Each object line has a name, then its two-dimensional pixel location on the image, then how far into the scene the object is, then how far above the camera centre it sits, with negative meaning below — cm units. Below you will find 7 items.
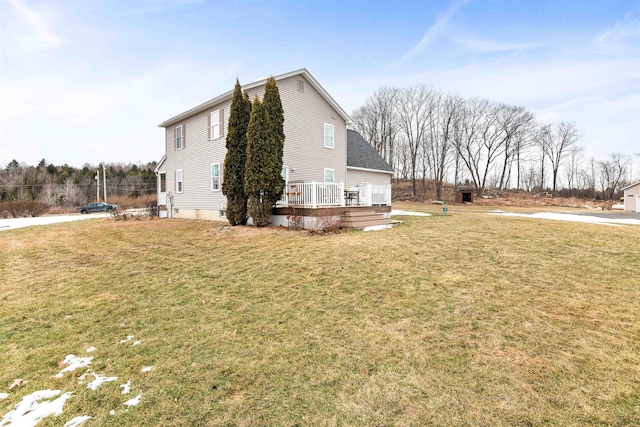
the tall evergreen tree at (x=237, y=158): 1230 +171
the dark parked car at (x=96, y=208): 3625 -95
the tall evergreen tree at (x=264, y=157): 1138 +162
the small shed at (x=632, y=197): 2938 +19
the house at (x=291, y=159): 1180 +216
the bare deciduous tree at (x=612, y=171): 4941 +471
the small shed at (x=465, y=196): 3644 +40
